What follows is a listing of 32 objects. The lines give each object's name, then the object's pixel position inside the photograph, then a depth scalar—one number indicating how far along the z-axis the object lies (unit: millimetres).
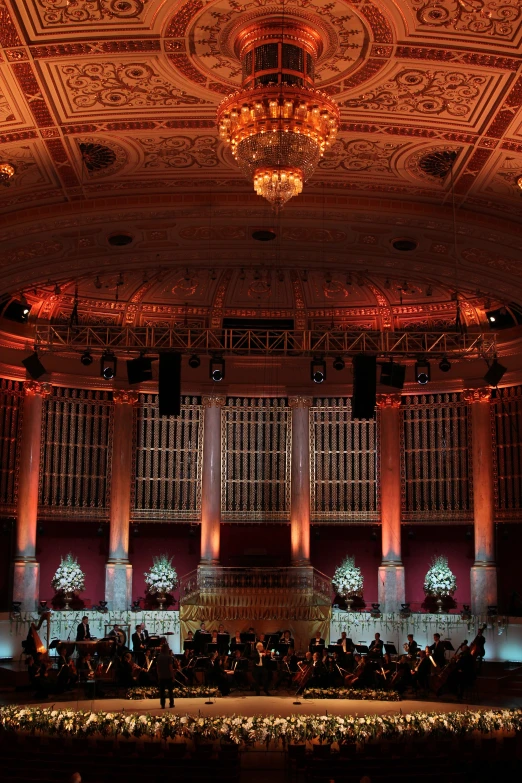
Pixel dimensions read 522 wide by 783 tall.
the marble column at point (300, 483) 24469
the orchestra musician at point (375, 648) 18781
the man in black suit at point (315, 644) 19062
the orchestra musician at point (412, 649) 19000
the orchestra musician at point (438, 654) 18578
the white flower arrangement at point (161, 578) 23906
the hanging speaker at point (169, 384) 19906
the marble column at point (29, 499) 22391
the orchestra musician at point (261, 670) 18250
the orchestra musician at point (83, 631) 20328
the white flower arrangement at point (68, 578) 23188
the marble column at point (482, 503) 23062
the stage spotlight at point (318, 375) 20547
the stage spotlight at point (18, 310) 23734
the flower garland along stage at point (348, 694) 17578
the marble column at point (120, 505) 23781
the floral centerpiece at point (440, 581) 23594
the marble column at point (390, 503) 24062
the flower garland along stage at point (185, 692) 17750
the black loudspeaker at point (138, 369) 20078
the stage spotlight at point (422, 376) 20305
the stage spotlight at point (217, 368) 20766
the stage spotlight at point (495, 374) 19641
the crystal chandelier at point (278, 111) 11883
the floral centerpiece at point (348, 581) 24062
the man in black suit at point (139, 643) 19016
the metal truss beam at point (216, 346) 19375
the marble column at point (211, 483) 24422
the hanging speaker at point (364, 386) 19906
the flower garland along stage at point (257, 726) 12562
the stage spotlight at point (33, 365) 19945
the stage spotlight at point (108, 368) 19766
